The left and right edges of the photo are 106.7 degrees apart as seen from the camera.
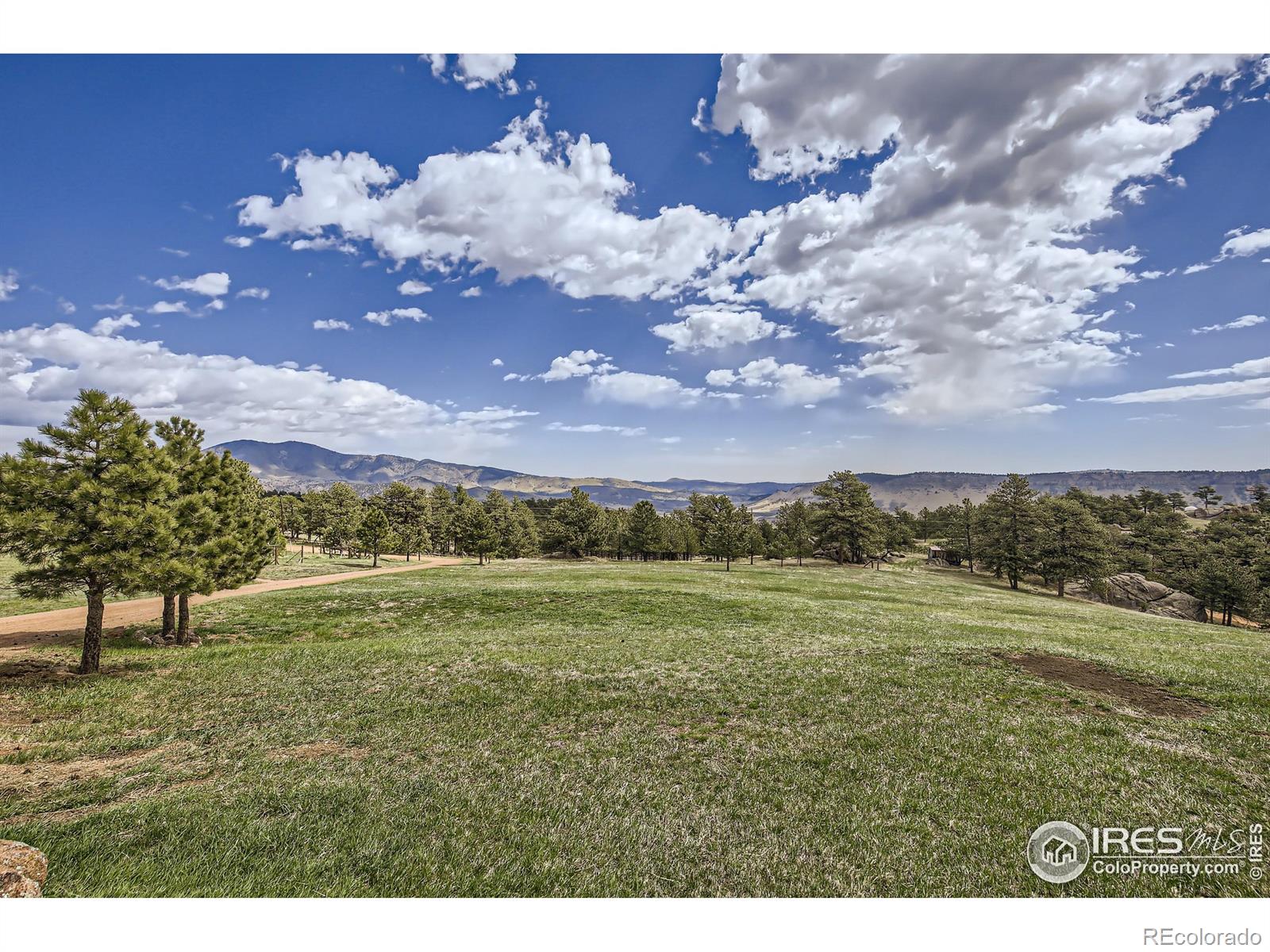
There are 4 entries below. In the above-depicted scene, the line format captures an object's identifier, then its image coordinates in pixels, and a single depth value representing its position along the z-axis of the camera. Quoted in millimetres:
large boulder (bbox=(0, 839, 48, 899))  6145
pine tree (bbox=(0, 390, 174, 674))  15547
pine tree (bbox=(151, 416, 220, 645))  17938
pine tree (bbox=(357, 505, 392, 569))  75688
